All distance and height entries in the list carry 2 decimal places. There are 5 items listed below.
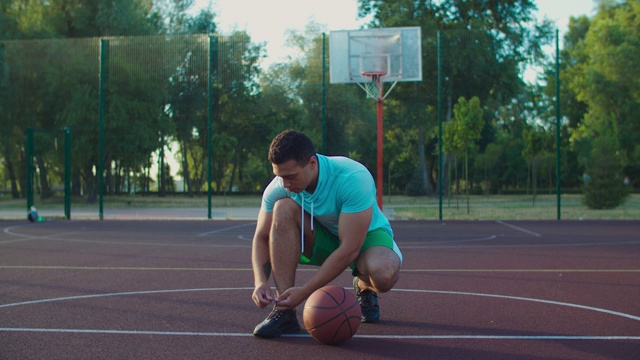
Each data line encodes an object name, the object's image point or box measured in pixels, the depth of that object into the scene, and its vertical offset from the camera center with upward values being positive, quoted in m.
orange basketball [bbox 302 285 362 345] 3.79 -0.82
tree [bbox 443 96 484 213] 17.61 +1.20
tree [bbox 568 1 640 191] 34.97 +4.87
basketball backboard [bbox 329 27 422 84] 15.23 +2.68
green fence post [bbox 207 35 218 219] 16.78 +1.71
